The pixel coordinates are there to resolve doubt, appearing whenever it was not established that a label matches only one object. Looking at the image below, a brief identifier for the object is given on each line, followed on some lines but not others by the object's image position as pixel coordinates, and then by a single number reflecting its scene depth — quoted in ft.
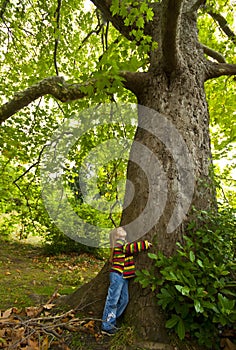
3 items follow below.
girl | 8.25
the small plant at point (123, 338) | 7.20
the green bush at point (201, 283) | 6.55
